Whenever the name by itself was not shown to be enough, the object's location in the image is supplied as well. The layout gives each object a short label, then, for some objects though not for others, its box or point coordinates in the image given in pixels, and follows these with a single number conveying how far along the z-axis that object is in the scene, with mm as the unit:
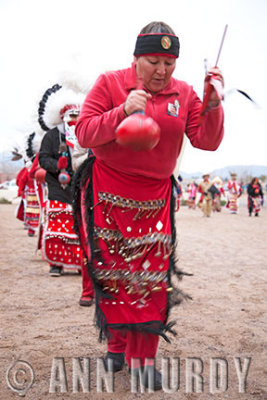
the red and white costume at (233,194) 22719
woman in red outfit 2300
